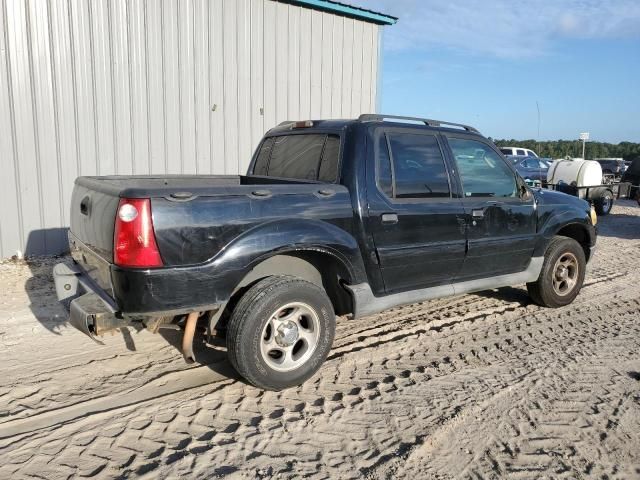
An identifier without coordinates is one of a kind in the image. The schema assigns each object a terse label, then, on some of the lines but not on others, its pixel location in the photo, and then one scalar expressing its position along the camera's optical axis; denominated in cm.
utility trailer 1314
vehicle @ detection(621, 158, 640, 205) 1473
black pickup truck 309
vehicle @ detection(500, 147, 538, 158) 2757
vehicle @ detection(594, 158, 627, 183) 2870
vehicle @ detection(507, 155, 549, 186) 2092
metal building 727
